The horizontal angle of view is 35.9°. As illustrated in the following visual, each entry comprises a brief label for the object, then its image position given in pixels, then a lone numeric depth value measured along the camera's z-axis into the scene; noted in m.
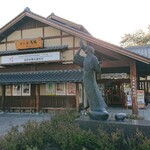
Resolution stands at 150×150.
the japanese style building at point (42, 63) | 15.51
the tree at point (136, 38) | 47.12
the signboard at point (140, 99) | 18.19
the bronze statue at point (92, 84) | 7.10
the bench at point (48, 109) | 16.38
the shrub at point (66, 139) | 5.46
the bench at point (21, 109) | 17.23
